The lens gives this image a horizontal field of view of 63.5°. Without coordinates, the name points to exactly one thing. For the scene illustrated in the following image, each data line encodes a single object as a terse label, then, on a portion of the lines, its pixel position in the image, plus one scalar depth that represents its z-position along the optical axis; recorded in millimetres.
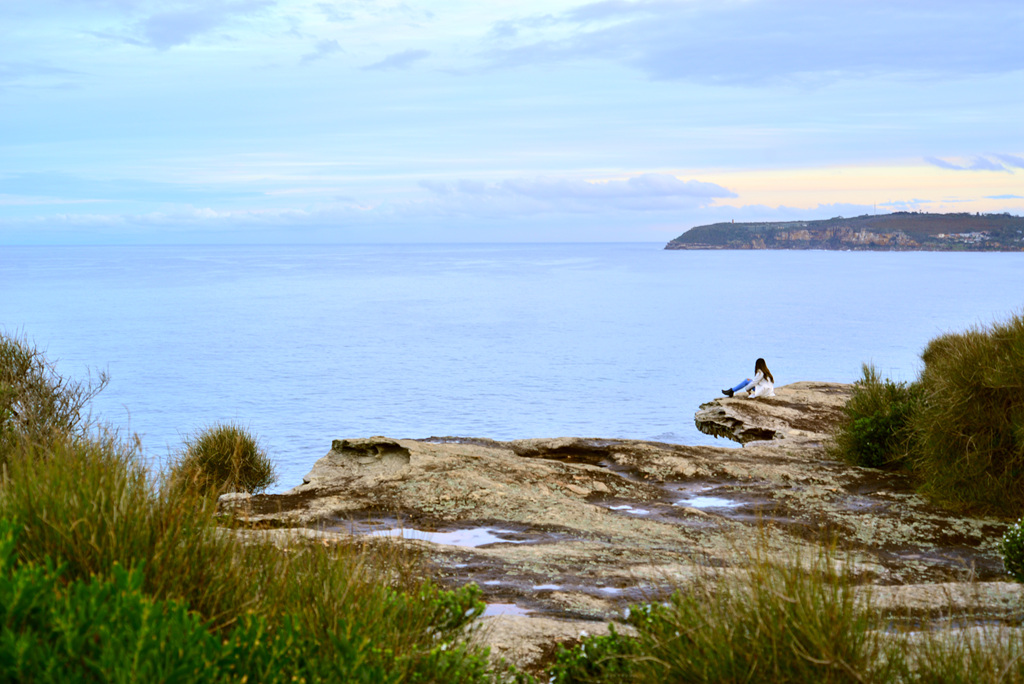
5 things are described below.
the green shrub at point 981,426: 10406
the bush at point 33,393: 13398
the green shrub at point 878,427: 13422
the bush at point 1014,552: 7746
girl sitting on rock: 20984
